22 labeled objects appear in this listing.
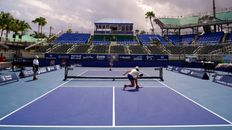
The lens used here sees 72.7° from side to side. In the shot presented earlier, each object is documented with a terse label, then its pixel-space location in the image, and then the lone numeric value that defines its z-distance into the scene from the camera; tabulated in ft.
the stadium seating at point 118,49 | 126.99
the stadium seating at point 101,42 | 151.01
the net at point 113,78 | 47.42
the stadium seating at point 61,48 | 127.39
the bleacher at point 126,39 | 157.58
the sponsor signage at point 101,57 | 104.31
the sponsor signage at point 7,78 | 40.39
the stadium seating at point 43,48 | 128.51
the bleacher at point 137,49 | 126.57
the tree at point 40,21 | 235.43
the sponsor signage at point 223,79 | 41.35
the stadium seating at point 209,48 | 122.76
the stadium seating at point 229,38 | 131.40
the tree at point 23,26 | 195.34
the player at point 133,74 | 36.11
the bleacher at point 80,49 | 126.67
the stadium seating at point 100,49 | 127.52
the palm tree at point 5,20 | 160.39
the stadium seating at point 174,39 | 157.48
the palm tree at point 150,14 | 220.71
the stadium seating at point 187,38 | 153.37
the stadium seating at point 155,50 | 127.46
